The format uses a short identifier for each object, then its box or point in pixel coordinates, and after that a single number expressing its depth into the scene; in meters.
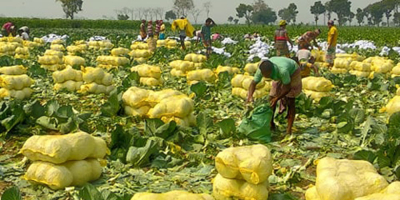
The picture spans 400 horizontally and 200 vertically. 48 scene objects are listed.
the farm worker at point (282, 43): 12.75
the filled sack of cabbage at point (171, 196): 3.48
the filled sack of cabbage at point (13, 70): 9.20
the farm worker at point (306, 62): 10.59
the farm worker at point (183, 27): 19.27
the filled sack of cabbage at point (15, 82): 8.76
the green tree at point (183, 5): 124.10
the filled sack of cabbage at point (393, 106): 7.14
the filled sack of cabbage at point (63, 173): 4.54
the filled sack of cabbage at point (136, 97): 7.36
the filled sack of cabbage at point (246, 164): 4.12
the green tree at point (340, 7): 120.88
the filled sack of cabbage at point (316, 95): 8.83
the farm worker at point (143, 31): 22.91
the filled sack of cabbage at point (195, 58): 12.93
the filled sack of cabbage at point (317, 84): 8.84
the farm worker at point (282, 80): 6.13
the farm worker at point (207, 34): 16.56
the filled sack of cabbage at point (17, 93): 8.75
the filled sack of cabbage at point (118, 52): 15.30
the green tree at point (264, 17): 130.62
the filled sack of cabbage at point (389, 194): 2.95
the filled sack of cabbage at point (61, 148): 4.59
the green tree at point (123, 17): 85.31
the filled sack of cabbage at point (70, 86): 9.92
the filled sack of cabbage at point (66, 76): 9.99
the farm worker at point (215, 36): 25.74
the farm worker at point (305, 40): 11.60
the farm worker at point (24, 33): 22.18
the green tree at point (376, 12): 124.19
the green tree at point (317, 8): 125.62
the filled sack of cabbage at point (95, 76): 9.56
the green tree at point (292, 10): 134.25
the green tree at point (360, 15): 130.14
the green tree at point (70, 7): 80.62
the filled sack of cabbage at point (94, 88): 9.56
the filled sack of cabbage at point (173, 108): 6.74
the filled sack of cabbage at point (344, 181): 3.57
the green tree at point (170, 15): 138.12
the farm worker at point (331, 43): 13.48
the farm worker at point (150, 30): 19.09
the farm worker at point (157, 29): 23.73
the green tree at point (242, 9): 115.40
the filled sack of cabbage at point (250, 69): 11.58
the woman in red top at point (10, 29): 21.62
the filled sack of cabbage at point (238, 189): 4.18
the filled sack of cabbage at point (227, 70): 11.59
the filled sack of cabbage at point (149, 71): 10.71
